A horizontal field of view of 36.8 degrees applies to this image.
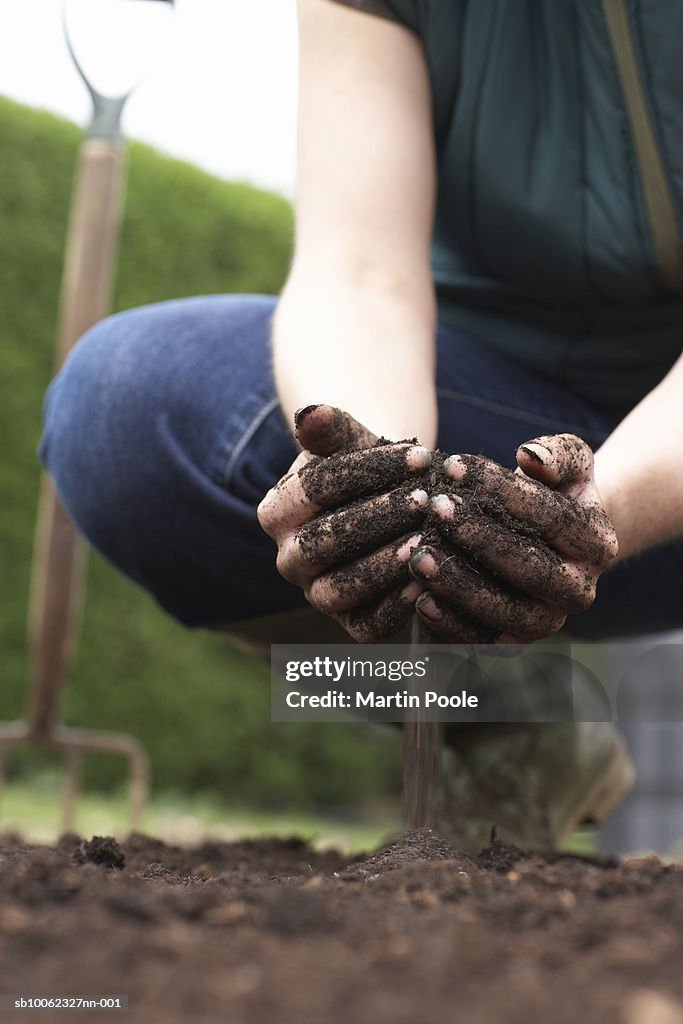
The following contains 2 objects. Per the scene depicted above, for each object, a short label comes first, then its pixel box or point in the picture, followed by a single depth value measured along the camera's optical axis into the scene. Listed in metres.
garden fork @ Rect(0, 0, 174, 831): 2.77
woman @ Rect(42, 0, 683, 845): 1.10
